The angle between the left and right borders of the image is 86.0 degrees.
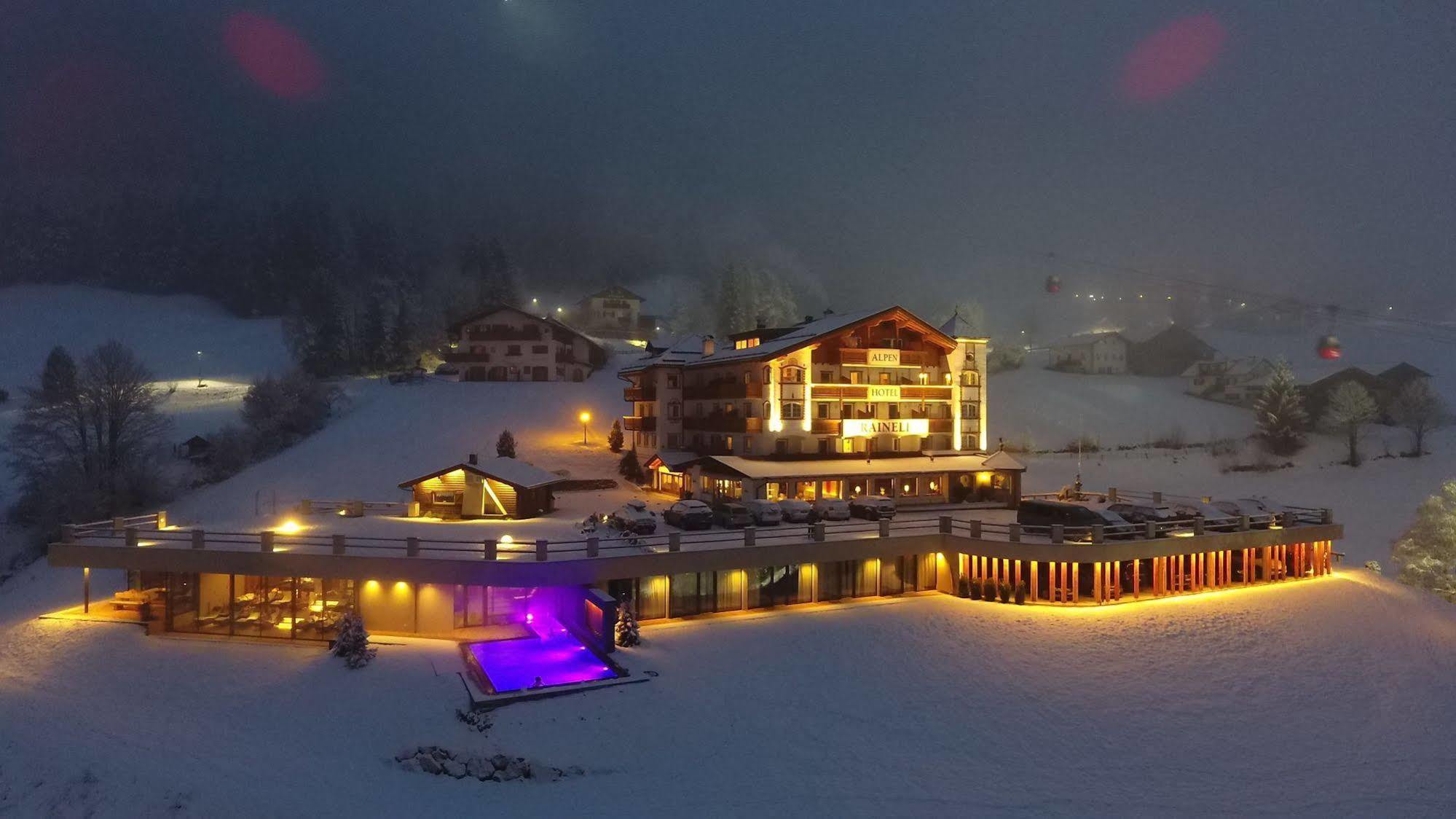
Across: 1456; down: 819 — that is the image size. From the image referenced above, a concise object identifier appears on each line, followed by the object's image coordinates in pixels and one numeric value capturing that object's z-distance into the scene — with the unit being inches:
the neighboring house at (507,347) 3019.2
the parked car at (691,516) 1302.9
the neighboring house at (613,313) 4276.6
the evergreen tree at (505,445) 2038.6
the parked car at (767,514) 1364.4
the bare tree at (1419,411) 2453.2
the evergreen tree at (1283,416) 2605.8
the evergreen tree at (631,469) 2053.4
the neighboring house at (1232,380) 3186.5
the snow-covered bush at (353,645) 943.0
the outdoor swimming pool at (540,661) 902.7
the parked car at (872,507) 1465.3
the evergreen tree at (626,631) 1007.6
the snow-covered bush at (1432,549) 1476.4
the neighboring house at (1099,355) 3759.8
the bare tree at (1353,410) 2443.4
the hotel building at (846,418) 1716.3
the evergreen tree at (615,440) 2288.4
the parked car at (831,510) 1438.2
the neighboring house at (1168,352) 3762.3
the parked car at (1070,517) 1232.2
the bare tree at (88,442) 1902.1
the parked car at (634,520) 1237.1
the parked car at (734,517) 1348.4
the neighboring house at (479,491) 1486.2
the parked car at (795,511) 1403.8
